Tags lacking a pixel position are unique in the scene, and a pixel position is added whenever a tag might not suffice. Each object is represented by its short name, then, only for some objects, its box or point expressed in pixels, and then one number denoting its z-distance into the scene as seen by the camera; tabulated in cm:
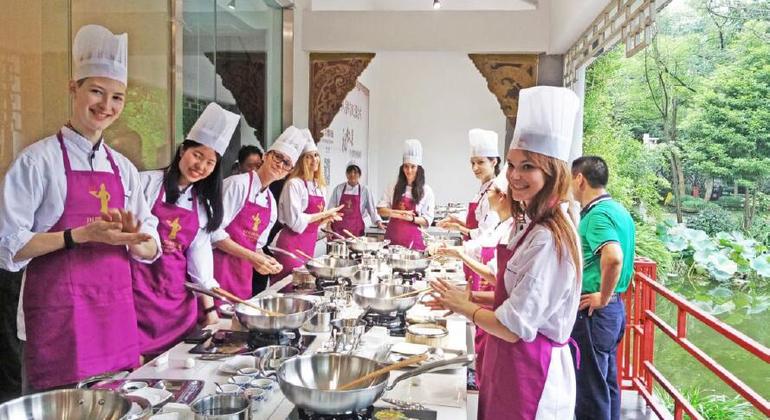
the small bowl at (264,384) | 158
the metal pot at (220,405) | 133
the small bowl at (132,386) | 155
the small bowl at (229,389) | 153
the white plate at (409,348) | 195
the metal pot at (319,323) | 222
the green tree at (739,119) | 625
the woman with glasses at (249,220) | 302
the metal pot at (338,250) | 380
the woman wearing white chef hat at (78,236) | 182
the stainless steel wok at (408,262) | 340
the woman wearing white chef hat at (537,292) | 163
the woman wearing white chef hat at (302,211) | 412
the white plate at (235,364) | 174
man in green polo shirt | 302
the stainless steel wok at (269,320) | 193
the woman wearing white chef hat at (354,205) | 633
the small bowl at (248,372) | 169
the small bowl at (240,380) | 161
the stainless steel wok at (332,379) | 129
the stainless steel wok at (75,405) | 123
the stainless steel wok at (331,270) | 293
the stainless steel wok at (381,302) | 230
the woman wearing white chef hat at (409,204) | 564
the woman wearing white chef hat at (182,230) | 231
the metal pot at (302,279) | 309
